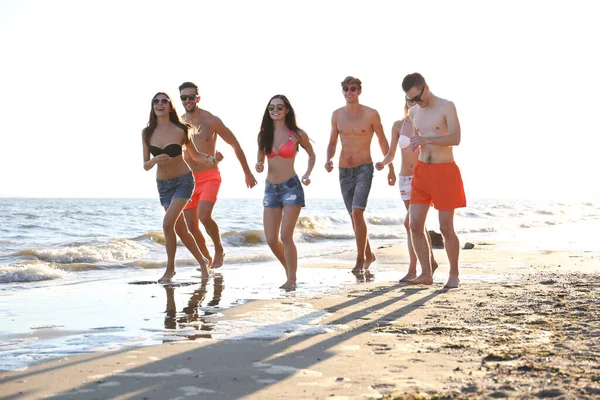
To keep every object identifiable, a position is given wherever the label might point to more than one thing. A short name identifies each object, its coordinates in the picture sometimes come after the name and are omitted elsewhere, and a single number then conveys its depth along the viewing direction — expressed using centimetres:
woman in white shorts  771
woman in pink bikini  705
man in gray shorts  852
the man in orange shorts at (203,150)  837
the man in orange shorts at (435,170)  668
